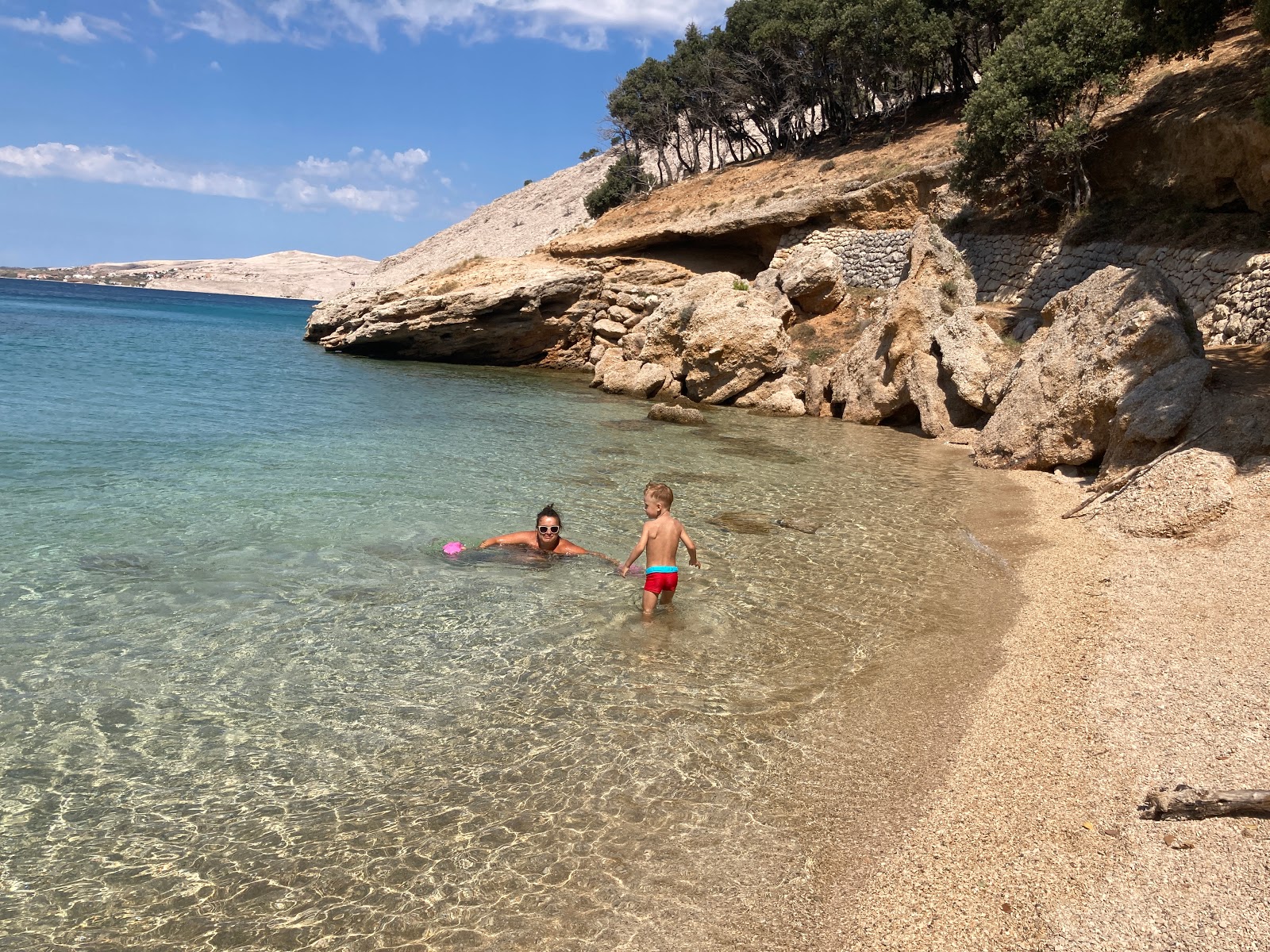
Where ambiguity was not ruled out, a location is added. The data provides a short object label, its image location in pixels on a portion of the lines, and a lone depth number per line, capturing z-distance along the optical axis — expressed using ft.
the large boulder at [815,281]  88.38
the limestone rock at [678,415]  67.67
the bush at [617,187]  162.61
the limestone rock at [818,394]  74.90
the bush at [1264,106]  46.03
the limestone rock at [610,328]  109.40
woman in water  30.89
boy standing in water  26.16
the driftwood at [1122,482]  35.24
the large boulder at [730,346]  78.07
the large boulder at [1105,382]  39.14
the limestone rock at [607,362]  92.58
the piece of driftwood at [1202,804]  13.26
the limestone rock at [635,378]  85.97
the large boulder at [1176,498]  30.42
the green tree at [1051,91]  75.46
